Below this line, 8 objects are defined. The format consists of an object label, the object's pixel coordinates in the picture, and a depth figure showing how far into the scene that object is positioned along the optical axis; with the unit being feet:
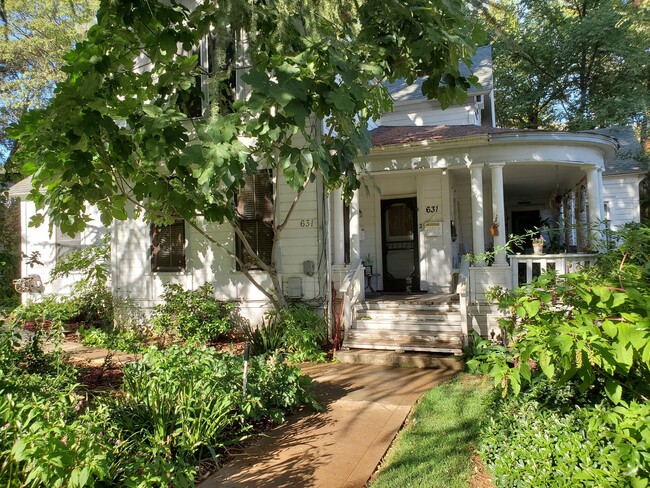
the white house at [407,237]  23.91
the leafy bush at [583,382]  7.56
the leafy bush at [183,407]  9.64
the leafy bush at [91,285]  32.27
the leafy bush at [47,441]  6.80
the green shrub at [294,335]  21.21
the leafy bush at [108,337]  26.55
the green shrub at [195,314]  25.88
